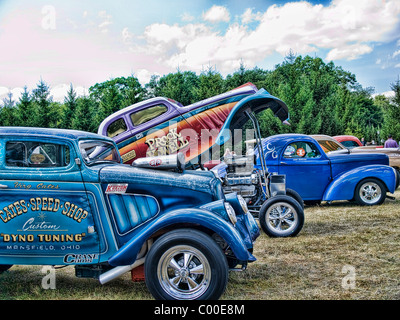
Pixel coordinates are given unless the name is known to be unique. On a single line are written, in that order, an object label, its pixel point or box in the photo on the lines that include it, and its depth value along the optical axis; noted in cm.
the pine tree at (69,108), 2199
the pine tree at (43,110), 2234
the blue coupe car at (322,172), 920
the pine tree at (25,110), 2291
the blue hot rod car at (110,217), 365
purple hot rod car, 753
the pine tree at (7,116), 2395
